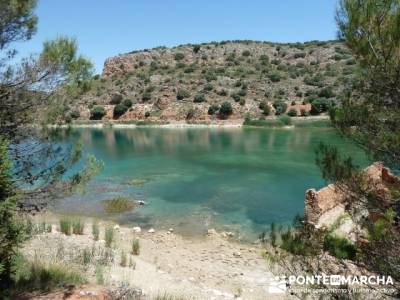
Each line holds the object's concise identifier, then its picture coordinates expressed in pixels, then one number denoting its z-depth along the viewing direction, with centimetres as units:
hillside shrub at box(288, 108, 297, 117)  6131
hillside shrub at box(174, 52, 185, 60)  9331
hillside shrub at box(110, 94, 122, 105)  7325
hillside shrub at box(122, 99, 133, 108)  7081
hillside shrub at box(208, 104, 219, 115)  6471
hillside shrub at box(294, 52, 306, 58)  8669
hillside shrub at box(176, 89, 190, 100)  6988
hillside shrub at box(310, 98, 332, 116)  5612
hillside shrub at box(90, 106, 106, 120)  7069
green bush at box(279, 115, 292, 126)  5683
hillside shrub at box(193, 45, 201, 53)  9625
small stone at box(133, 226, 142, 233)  1487
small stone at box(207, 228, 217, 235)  1469
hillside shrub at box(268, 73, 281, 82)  7344
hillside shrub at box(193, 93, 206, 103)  6794
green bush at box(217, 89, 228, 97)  6938
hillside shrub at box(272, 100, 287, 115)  6347
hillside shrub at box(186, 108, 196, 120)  6599
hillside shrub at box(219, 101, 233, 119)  6341
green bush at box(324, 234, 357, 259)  701
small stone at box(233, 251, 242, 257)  1220
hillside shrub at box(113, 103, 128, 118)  7012
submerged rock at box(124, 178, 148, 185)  2428
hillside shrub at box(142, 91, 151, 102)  7172
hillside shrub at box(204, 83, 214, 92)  7131
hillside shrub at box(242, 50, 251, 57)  9072
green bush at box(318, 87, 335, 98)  6048
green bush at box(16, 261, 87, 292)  732
